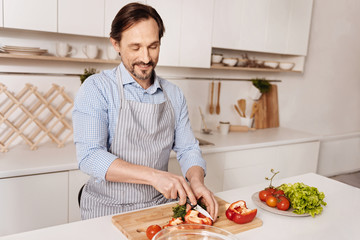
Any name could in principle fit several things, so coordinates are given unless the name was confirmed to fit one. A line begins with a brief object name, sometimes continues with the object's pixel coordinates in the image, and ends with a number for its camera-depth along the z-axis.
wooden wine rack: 2.34
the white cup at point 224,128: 3.23
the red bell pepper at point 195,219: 1.17
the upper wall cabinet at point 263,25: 3.03
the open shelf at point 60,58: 2.18
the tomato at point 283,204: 1.39
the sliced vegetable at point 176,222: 1.16
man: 1.41
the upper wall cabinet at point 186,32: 2.70
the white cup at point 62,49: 2.43
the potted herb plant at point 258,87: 3.58
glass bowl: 1.03
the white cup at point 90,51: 2.53
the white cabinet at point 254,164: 2.74
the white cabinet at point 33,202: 1.97
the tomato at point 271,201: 1.42
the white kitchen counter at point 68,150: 2.01
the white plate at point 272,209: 1.37
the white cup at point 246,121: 3.56
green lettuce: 1.37
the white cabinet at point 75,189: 2.14
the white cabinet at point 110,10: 2.43
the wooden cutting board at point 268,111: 3.64
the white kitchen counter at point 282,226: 1.16
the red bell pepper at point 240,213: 1.26
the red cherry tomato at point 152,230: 1.09
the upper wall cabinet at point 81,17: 2.28
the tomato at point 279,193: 1.45
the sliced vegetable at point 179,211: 1.19
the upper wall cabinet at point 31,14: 2.12
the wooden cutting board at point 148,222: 1.17
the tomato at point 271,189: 1.48
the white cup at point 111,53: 2.59
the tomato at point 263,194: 1.47
